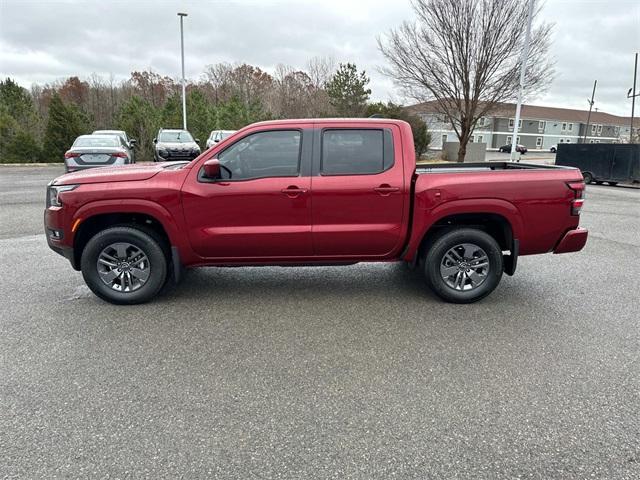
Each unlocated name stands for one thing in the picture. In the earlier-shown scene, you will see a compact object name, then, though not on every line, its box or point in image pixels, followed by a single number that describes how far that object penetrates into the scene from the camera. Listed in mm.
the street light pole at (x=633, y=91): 33316
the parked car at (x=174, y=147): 18047
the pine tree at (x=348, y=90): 32531
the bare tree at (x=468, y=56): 18031
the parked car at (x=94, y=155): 12781
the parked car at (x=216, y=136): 21322
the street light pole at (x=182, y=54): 24462
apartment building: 70500
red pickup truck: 4434
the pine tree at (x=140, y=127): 25016
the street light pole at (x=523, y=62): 16312
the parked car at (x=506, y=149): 56519
